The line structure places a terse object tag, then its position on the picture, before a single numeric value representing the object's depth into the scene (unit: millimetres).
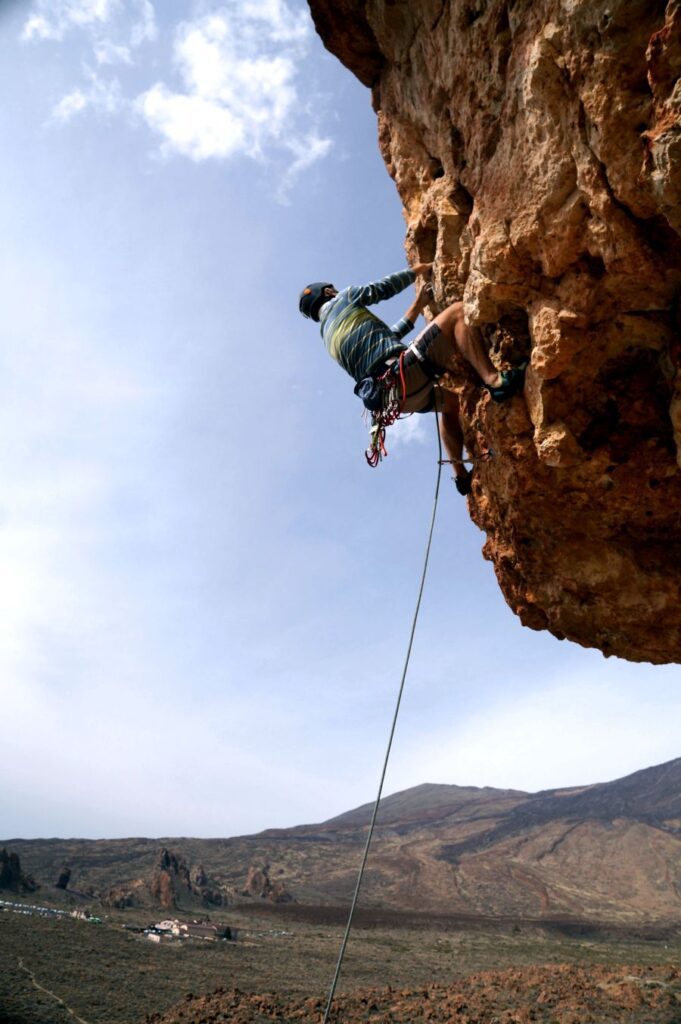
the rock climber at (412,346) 4336
